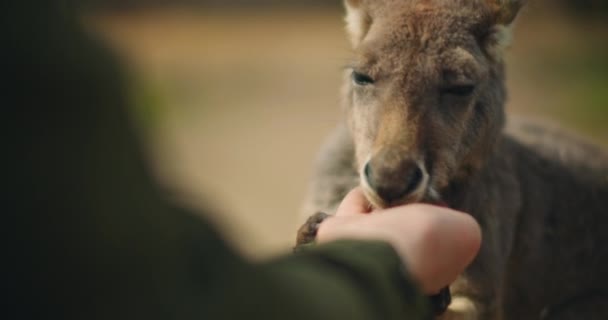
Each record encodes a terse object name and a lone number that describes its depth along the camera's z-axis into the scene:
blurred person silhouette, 1.15
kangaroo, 1.72
